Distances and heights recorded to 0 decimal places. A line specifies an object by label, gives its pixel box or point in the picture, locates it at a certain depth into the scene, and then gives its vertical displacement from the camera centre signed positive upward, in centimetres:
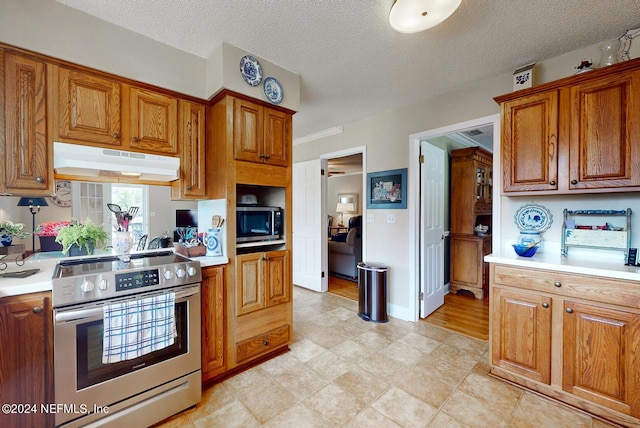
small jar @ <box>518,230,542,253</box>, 219 -21
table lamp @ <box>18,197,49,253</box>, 185 +6
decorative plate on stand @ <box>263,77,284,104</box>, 224 +106
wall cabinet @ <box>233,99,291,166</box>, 209 +67
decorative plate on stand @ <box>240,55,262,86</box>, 210 +115
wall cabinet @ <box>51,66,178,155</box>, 166 +69
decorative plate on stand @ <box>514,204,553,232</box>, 221 -6
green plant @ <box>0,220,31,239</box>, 172 -10
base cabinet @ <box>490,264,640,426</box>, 154 -83
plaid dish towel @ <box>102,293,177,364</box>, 143 -66
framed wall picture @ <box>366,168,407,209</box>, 316 +28
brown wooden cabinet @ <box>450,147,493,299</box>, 388 -15
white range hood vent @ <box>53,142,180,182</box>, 160 +33
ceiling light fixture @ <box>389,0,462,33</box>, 140 +110
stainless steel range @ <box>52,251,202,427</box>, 135 -73
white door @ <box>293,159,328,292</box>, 410 -25
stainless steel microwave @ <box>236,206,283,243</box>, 221 -10
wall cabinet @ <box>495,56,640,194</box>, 170 +55
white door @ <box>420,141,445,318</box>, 314 -21
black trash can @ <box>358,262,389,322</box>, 308 -97
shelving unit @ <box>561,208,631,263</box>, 185 -19
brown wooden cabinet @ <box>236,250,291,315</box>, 211 -58
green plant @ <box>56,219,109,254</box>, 185 -16
